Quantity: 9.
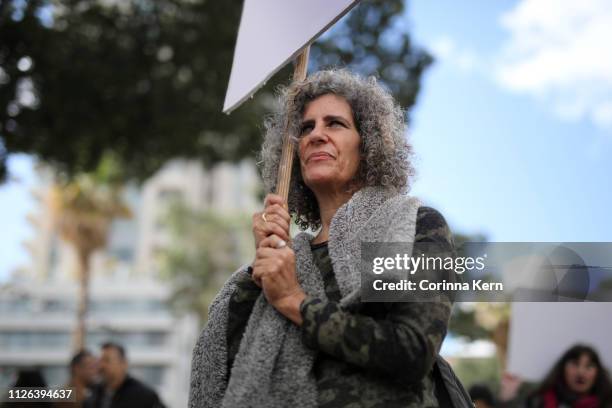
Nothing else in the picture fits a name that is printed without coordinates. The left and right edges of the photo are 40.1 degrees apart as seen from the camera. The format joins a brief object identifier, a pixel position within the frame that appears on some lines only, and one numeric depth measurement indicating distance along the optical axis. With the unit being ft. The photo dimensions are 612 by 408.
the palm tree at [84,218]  83.76
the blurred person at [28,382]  17.67
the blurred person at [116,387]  23.07
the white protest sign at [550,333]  16.56
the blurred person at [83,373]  25.32
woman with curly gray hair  7.04
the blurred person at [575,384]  16.63
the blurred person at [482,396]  23.70
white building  177.27
